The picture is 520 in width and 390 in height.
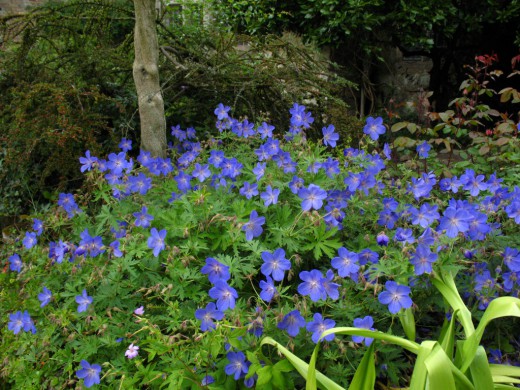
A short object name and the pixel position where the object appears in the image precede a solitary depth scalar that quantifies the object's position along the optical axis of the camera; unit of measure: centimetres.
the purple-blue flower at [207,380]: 145
